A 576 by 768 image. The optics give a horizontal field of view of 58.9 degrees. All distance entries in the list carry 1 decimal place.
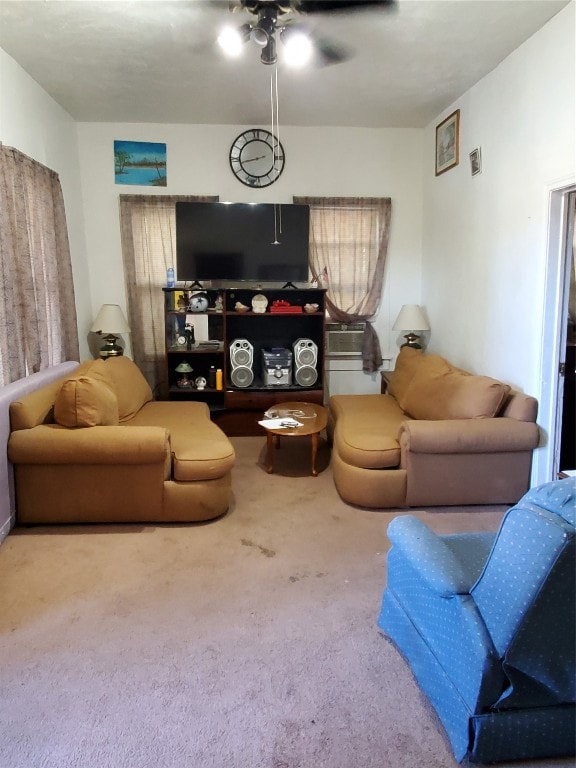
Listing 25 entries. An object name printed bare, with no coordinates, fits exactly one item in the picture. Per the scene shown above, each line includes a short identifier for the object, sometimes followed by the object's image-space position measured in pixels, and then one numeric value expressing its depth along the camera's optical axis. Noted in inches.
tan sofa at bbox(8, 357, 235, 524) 110.8
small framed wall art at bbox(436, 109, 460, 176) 165.9
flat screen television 182.7
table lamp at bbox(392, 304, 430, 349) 186.7
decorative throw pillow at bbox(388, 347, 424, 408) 164.6
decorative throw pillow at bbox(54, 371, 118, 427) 113.7
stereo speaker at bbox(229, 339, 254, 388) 183.8
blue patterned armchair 47.6
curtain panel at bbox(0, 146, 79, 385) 123.1
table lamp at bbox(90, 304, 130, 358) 180.1
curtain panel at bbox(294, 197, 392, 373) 196.5
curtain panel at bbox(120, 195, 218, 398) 190.7
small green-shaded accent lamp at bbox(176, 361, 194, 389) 187.8
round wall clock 190.4
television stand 184.5
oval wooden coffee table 139.1
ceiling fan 101.8
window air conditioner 205.5
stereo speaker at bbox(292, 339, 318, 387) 186.7
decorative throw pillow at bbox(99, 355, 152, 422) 143.3
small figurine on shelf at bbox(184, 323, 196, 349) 191.0
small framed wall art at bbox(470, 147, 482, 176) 151.4
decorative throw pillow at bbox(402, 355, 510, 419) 126.0
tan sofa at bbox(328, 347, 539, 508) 121.3
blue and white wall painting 188.1
